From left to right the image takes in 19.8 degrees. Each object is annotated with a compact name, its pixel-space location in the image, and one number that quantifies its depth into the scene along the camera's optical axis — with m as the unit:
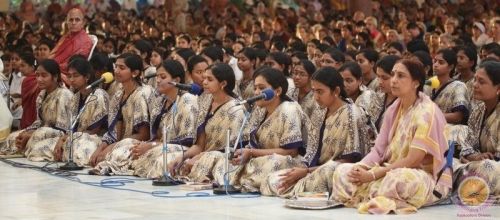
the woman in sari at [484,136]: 9.61
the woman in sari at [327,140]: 9.82
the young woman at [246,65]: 13.33
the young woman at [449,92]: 10.90
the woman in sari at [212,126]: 10.90
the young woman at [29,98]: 14.24
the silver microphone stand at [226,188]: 10.24
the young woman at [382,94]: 10.82
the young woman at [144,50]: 15.03
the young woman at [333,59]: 12.65
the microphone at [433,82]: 9.70
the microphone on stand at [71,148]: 11.77
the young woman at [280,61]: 12.84
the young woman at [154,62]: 13.90
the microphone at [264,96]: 9.62
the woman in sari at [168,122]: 11.43
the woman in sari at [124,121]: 11.92
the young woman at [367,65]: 12.75
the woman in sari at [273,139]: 10.26
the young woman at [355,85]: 11.40
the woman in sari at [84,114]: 12.53
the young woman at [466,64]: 11.56
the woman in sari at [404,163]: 9.12
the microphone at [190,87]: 10.35
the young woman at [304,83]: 12.01
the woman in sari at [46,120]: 13.09
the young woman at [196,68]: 12.16
